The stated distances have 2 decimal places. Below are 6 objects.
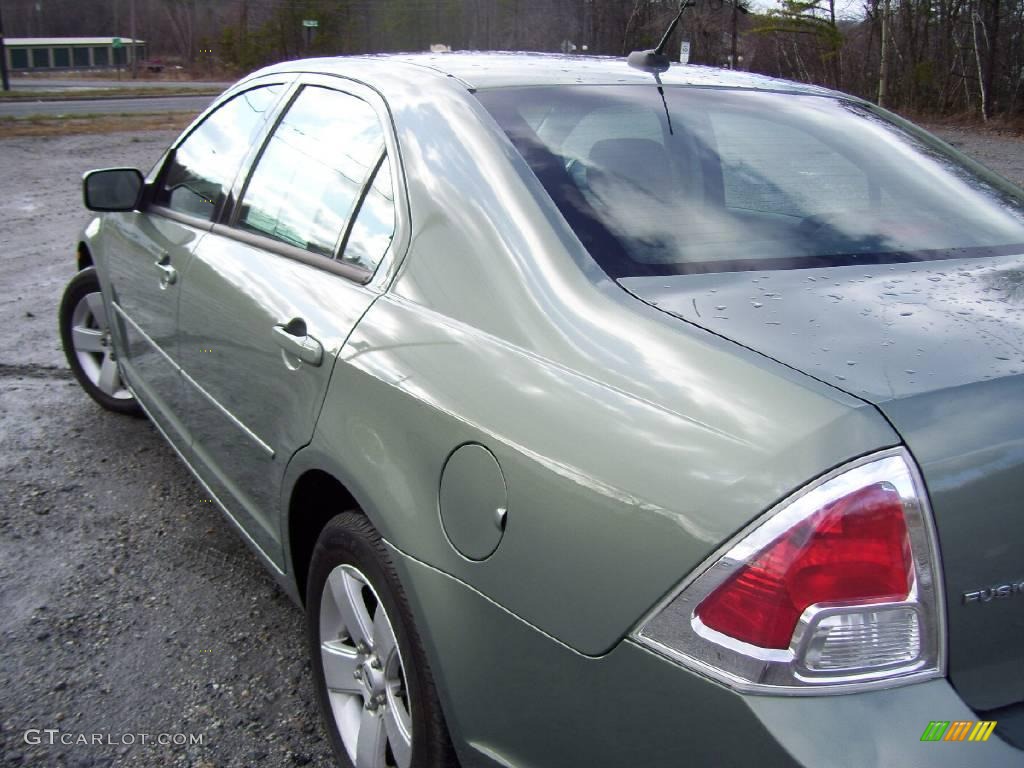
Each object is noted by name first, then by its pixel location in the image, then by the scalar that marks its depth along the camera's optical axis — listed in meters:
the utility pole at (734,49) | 36.01
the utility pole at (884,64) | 28.67
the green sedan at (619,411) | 1.33
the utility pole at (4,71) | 33.56
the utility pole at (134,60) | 63.42
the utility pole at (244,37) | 70.69
